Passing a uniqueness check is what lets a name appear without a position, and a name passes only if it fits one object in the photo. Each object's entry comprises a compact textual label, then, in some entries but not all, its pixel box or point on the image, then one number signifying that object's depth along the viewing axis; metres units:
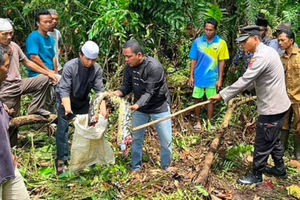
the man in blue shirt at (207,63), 6.08
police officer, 4.44
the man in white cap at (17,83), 4.67
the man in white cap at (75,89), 4.51
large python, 4.38
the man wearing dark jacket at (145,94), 4.50
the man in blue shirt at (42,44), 5.50
